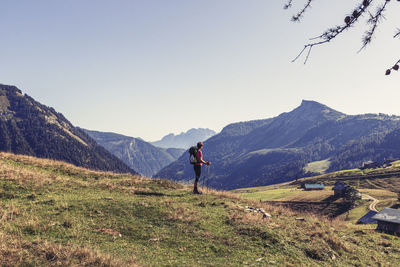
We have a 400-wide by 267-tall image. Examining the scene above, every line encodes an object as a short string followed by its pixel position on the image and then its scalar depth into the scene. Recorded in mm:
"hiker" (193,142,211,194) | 18562
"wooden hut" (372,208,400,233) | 63562
